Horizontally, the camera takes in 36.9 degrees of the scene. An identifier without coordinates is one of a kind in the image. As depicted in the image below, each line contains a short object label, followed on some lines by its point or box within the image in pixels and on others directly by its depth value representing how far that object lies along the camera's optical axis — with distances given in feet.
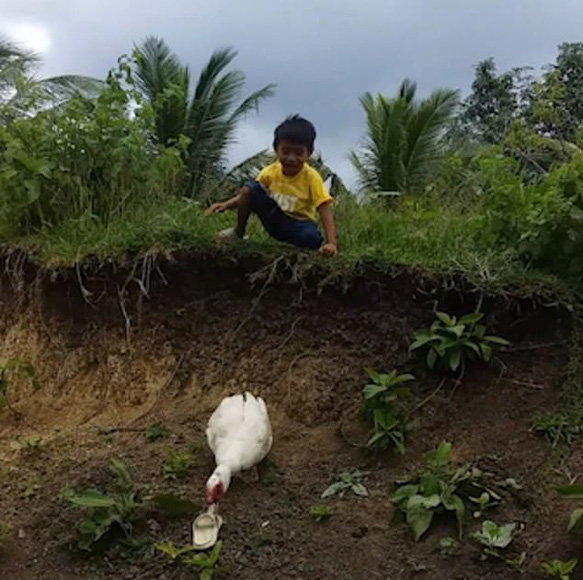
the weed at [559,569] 9.02
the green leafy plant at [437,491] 10.21
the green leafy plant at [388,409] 11.77
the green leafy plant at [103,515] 10.45
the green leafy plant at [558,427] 11.30
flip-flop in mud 10.18
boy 14.53
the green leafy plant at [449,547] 9.84
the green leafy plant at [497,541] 9.59
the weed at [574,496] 9.38
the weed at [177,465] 11.73
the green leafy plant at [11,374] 14.10
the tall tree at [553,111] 24.58
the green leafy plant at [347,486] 11.22
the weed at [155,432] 12.82
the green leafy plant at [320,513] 10.73
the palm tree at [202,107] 41.47
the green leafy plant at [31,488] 11.75
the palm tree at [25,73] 43.88
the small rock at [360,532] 10.43
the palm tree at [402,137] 39.73
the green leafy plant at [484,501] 10.28
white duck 10.93
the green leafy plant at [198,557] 9.77
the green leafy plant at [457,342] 12.23
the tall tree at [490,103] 41.09
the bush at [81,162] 15.90
